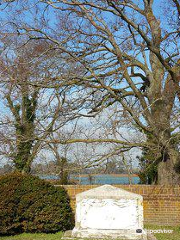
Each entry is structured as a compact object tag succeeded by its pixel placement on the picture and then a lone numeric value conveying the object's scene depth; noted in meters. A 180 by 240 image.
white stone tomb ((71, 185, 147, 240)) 9.59
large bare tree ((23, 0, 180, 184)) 13.85
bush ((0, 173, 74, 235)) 10.95
